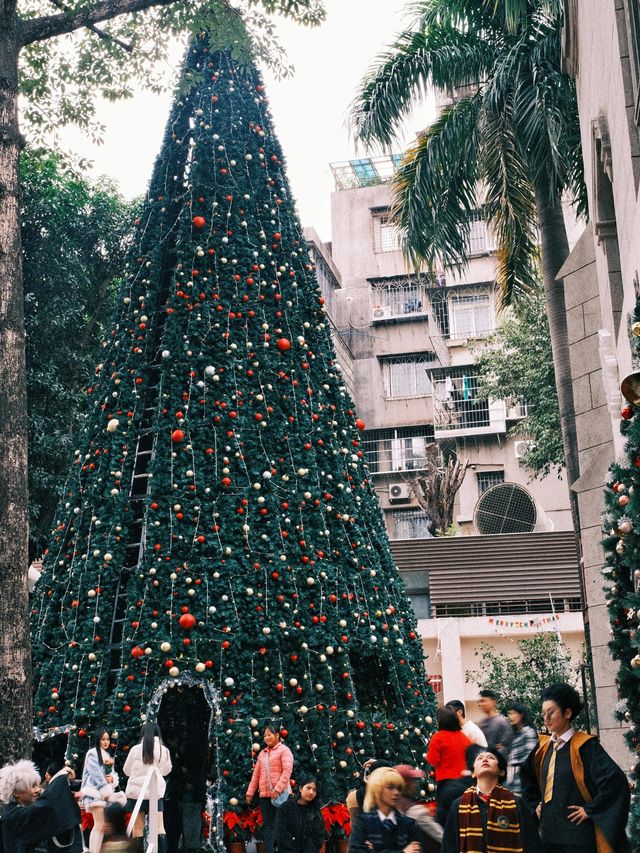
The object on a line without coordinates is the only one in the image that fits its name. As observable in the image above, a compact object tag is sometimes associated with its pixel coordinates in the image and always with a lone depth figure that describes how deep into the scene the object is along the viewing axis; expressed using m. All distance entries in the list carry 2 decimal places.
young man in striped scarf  4.95
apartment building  30.83
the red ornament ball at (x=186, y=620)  9.41
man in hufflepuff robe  5.32
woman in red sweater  7.38
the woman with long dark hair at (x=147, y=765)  8.50
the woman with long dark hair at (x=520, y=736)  7.26
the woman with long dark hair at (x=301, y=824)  8.37
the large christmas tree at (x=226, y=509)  9.66
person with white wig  5.83
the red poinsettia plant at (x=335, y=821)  9.50
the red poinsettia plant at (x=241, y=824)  9.27
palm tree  14.47
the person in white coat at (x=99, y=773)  8.42
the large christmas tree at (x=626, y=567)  6.03
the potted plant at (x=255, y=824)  9.35
